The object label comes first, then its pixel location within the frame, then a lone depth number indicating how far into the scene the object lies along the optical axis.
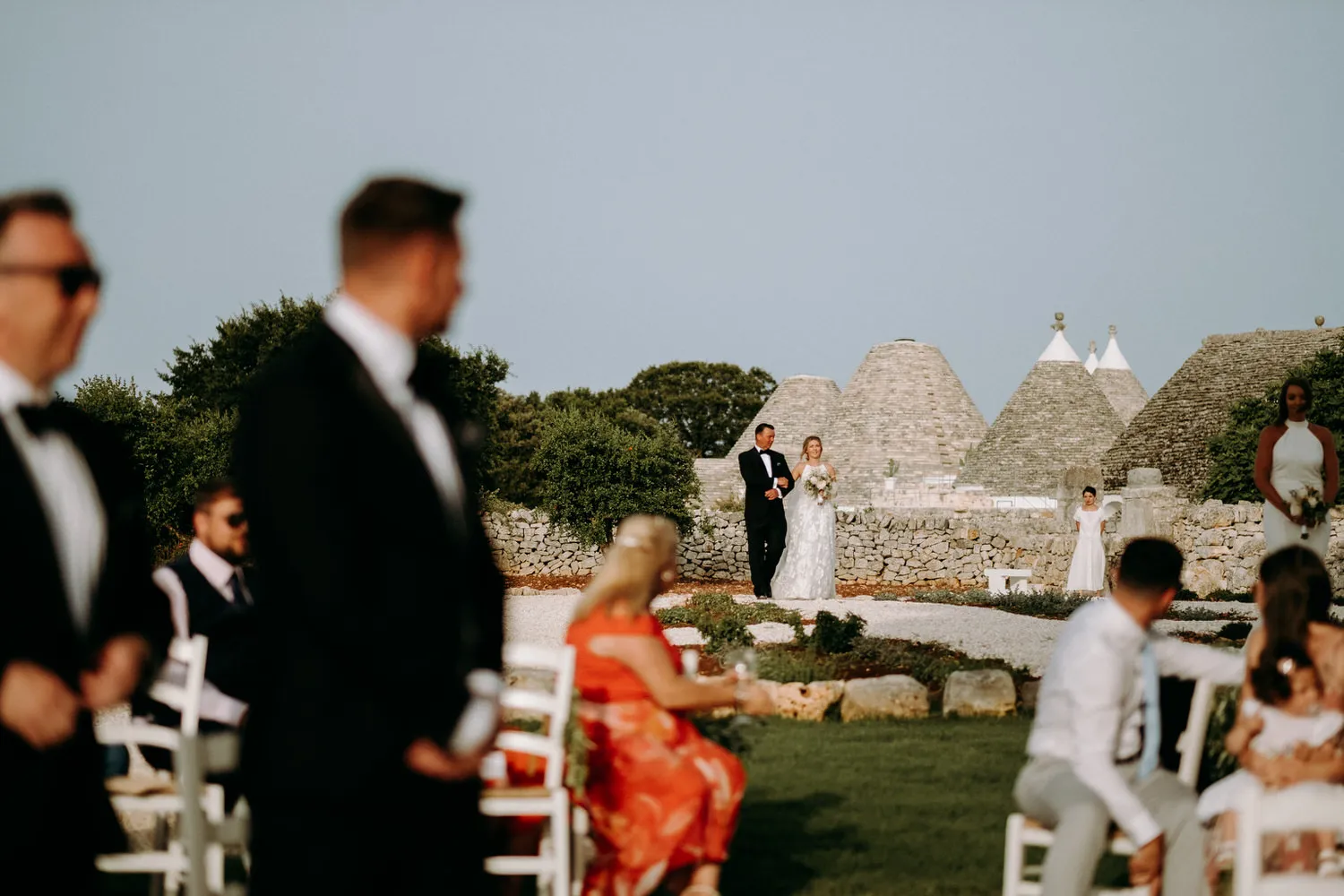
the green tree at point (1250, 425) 38.56
